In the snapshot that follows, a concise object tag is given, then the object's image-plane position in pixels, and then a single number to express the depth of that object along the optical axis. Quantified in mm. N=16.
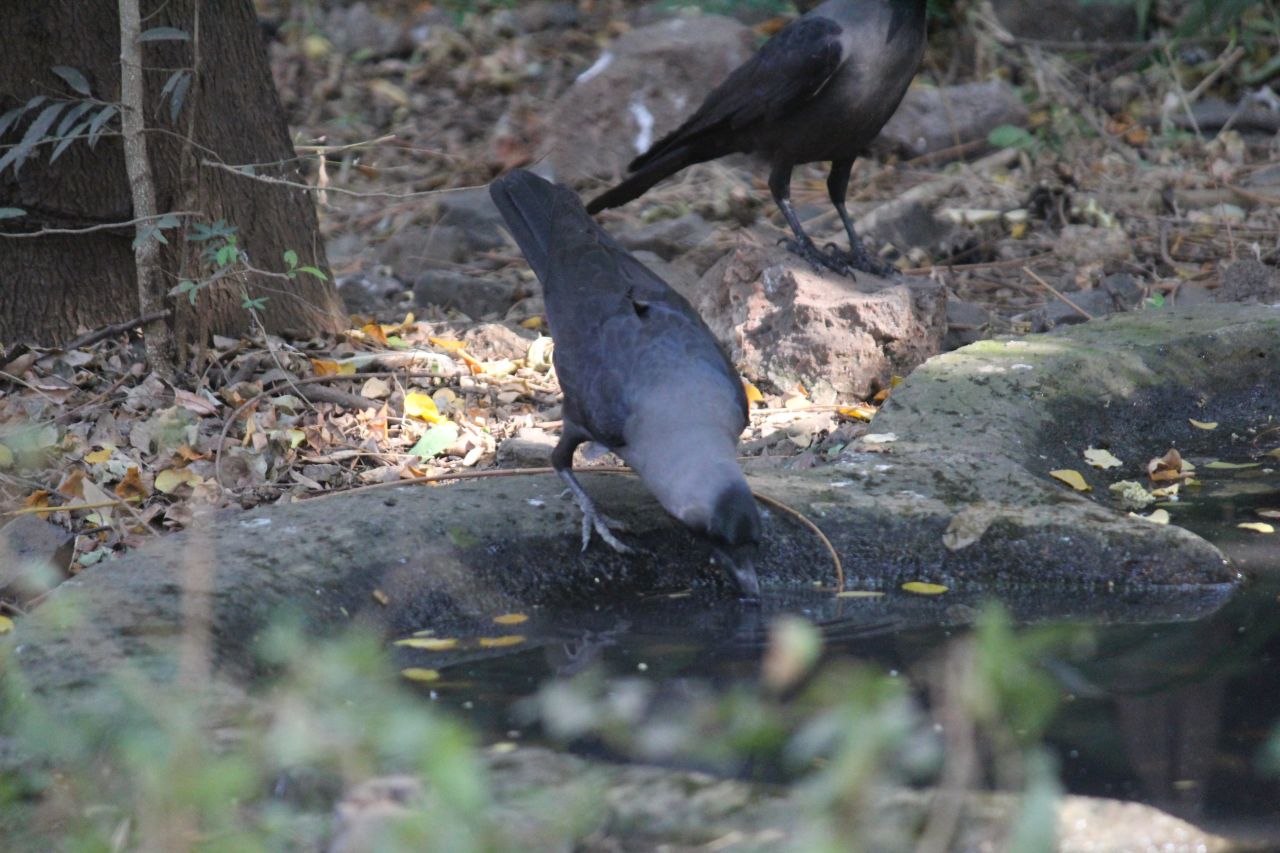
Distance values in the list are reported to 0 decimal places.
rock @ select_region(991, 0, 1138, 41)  21750
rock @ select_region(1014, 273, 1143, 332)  12406
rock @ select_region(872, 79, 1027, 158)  19141
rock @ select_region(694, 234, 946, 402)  10945
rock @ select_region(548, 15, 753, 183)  18766
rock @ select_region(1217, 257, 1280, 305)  12406
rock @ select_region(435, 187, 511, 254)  16344
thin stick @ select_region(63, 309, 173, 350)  9859
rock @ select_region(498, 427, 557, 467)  9164
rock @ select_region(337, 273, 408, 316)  14086
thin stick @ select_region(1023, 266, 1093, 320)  12437
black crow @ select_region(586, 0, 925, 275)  11633
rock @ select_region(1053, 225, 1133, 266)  14586
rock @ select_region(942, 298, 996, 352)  12273
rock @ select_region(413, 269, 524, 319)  14000
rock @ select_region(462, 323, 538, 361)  11930
